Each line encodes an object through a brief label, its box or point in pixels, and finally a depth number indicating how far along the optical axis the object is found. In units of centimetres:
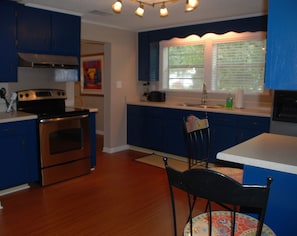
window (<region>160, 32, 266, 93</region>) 424
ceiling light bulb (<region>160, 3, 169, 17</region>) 307
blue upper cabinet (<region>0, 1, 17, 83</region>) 325
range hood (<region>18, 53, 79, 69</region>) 342
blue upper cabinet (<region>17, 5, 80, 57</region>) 345
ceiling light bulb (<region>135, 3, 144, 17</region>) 306
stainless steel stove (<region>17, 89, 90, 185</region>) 337
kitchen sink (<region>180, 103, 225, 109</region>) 434
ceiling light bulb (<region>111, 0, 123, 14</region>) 283
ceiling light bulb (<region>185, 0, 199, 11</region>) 268
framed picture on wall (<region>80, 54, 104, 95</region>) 631
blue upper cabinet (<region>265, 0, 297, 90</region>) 139
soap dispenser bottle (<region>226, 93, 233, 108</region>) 430
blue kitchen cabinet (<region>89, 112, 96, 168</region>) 394
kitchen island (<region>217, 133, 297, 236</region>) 146
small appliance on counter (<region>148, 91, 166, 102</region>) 518
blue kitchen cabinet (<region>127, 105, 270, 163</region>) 380
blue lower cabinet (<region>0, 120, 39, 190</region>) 307
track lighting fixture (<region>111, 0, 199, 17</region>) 270
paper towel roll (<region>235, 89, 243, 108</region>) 421
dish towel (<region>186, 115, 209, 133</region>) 236
